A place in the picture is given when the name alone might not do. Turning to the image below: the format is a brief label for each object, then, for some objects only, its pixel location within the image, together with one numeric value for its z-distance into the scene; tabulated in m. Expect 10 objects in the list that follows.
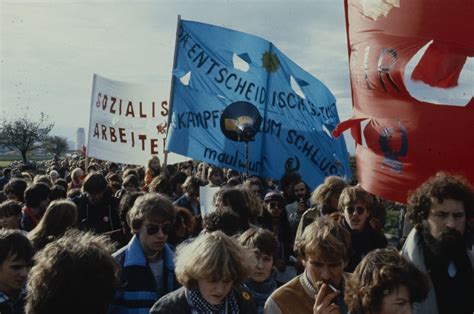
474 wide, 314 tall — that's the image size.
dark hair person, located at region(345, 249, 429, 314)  2.38
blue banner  8.47
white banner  10.34
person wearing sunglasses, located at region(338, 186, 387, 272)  4.21
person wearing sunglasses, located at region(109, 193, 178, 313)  3.09
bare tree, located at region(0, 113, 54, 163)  49.59
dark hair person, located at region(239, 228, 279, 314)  3.46
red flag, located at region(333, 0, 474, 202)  3.79
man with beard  2.72
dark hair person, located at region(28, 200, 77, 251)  3.95
